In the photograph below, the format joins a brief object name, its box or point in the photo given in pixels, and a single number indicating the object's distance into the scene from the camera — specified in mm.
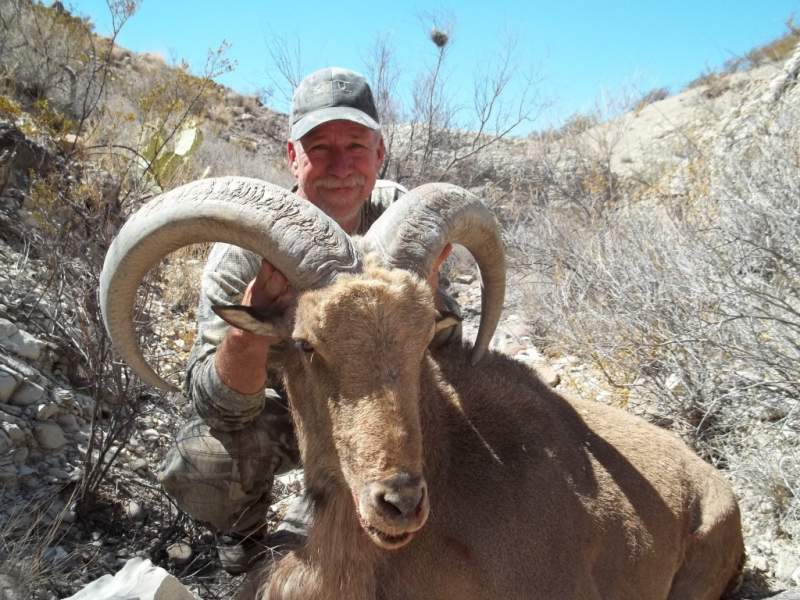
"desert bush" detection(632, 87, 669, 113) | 20234
